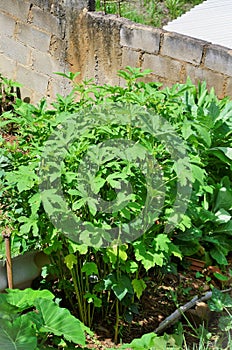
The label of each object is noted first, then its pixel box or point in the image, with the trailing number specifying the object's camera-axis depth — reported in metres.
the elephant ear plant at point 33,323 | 2.58
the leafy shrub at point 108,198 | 3.08
